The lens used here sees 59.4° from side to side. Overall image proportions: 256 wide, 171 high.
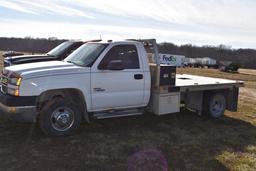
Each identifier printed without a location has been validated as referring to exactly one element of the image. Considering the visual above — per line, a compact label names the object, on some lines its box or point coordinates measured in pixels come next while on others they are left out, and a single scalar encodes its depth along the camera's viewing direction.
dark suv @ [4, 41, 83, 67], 7.25
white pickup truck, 4.11
